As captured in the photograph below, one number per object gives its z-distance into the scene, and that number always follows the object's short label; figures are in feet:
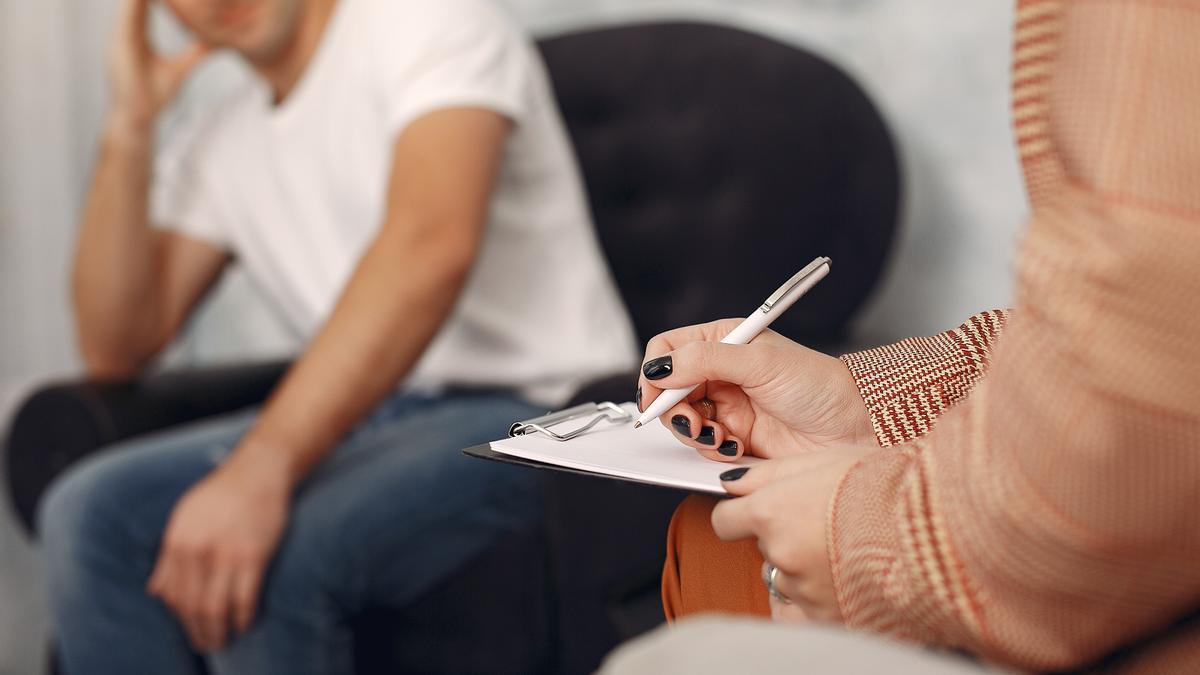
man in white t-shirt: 7.30
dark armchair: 7.15
